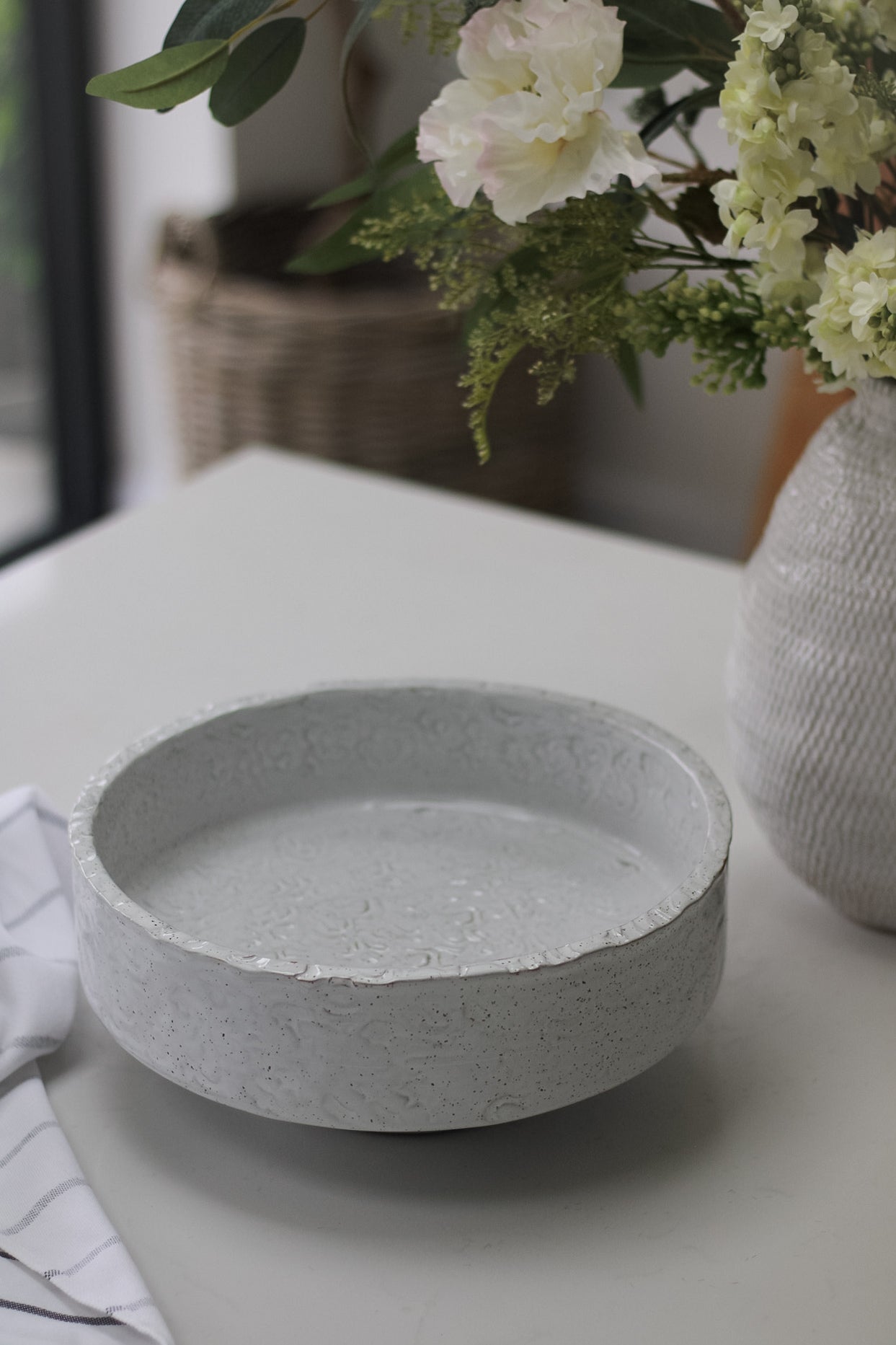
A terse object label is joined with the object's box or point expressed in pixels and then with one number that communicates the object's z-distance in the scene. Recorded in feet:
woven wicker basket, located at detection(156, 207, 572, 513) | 6.87
